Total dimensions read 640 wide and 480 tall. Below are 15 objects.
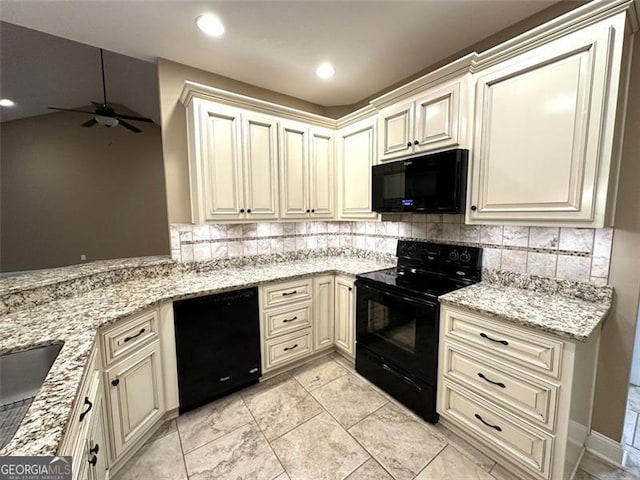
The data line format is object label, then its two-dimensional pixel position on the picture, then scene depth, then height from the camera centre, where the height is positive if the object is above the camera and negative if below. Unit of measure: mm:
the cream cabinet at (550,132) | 1267 +461
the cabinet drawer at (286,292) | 2203 -694
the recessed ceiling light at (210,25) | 1689 +1293
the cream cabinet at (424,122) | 1780 +710
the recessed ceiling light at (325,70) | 2236 +1300
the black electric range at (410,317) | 1762 -781
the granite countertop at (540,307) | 1231 -529
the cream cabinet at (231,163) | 2064 +447
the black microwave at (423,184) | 1770 +237
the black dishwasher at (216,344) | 1849 -998
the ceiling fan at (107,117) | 3438 +1356
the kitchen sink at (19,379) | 951 -677
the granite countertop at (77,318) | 686 -545
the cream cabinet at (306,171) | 2480 +443
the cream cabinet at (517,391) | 1247 -976
